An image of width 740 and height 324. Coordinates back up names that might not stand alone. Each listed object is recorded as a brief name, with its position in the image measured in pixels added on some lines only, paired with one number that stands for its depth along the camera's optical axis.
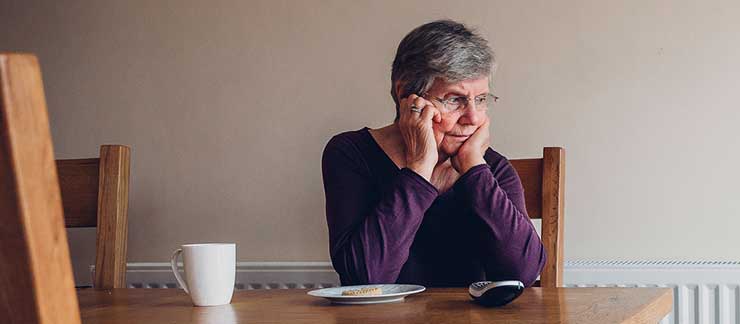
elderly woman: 1.44
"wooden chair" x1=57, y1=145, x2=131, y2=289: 1.48
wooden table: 0.91
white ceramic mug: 1.08
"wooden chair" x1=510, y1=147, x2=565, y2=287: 1.51
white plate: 1.06
